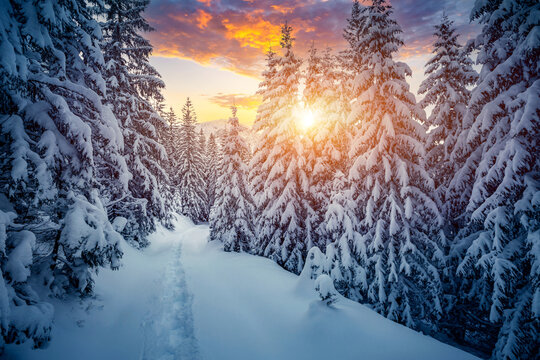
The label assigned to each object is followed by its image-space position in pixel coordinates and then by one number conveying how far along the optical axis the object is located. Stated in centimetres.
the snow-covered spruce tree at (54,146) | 469
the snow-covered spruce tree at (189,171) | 3606
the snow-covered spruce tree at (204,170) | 4191
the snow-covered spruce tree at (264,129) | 1523
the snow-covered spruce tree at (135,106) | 1333
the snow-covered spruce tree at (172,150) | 3681
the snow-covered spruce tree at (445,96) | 1331
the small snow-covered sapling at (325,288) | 659
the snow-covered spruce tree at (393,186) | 1067
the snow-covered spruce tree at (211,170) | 4247
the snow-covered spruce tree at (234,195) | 1764
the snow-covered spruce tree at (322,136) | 1445
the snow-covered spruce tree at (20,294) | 394
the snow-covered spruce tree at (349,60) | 1483
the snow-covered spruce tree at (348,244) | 1117
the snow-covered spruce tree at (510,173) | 696
